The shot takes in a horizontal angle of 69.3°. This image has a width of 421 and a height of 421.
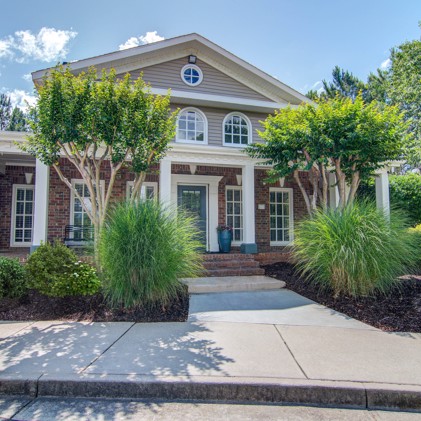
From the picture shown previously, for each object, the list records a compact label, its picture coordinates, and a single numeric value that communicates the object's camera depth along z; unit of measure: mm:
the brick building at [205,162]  8602
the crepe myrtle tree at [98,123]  5402
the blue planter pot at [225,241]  9125
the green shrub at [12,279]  4785
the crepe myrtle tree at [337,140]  6777
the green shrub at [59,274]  4812
